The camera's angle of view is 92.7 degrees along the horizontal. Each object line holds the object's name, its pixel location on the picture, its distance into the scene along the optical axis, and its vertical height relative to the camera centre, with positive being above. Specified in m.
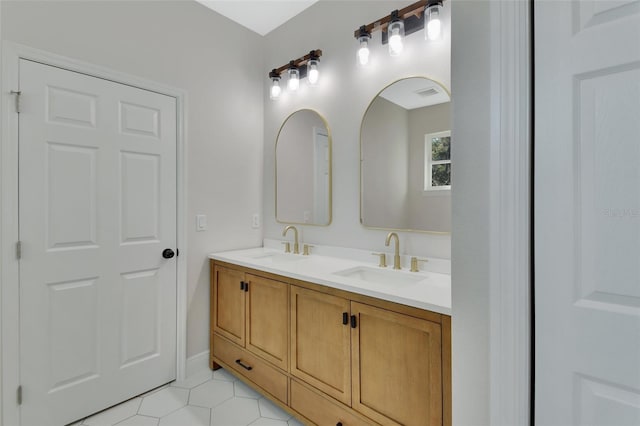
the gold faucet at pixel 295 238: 2.31 -0.20
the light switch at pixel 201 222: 2.24 -0.08
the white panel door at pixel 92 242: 1.59 -0.18
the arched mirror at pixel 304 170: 2.22 +0.32
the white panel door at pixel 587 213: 0.77 -0.01
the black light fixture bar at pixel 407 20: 1.63 +1.08
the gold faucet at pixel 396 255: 1.73 -0.25
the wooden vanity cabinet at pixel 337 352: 1.16 -0.67
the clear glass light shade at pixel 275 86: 2.45 +1.01
